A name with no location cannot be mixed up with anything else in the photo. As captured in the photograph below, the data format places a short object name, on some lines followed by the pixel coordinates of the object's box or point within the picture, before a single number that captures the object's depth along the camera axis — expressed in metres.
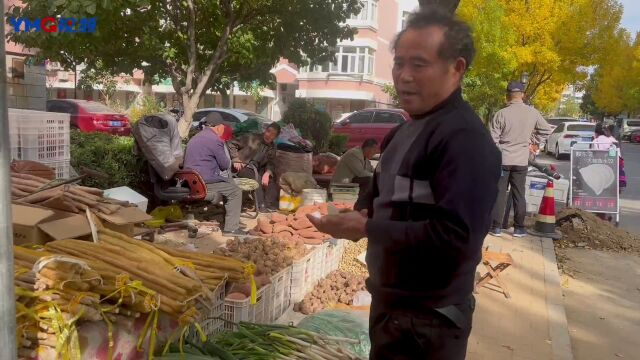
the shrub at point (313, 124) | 13.93
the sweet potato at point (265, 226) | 6.39
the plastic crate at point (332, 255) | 5.82
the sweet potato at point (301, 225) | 6.20
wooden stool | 5.89
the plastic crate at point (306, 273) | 4.98
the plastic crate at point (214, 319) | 3.11
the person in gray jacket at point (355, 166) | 8.70
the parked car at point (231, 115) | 17.41
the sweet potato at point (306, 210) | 6.70
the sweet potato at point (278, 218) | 6.60
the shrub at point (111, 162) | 7.21
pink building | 40.28
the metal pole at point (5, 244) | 1.63
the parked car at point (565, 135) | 24.07
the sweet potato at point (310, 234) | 6.03
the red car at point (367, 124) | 19.25
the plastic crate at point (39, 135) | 5.31
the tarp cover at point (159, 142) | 7.03
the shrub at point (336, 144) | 14.48
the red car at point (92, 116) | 17.91
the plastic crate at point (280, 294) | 4.46
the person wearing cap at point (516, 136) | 7.96
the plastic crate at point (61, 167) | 5.60
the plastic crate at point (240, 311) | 3.79
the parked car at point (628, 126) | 45.17
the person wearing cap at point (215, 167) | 7.16
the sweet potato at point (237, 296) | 3.84
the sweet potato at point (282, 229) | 6.18
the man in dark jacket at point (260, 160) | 8.98
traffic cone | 8.52
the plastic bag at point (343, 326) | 3.81
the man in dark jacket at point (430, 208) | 1.80
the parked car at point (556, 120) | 31.30
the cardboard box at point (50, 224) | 3.05
